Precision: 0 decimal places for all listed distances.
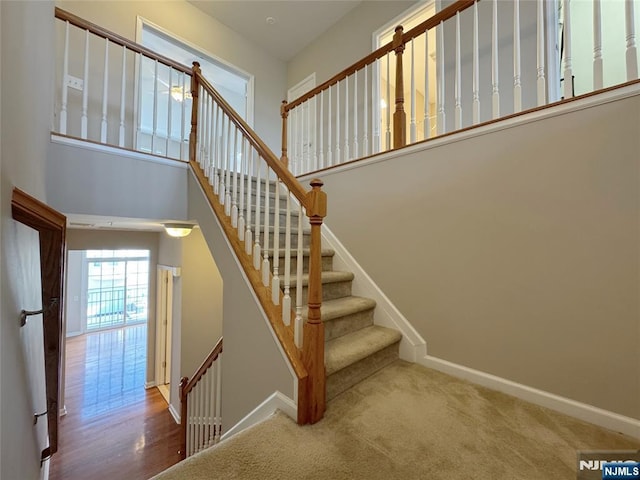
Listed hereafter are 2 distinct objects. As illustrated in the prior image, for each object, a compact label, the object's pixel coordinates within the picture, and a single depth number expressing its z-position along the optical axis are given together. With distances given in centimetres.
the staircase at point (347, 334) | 151
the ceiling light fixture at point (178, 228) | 283
